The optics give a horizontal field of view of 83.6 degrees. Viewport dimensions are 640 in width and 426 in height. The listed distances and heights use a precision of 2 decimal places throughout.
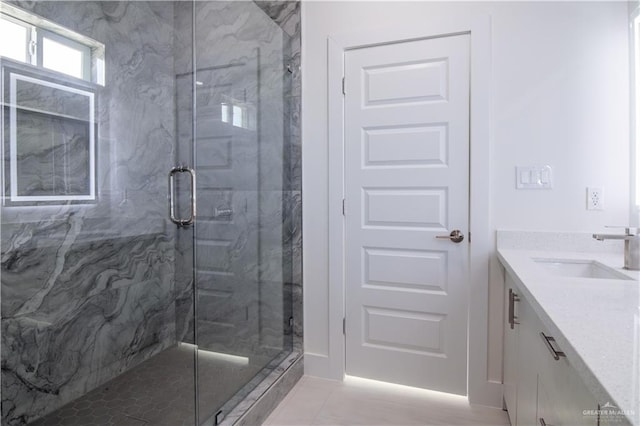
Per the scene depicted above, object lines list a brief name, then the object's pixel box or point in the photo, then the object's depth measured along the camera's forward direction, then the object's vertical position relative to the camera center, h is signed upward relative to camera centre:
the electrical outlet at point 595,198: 1.82 +0.05
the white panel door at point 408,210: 2.04 -0.02
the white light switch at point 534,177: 1.89 +0.16
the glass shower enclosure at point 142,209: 1.74 -0.02
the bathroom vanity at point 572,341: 0.57 -0.26
